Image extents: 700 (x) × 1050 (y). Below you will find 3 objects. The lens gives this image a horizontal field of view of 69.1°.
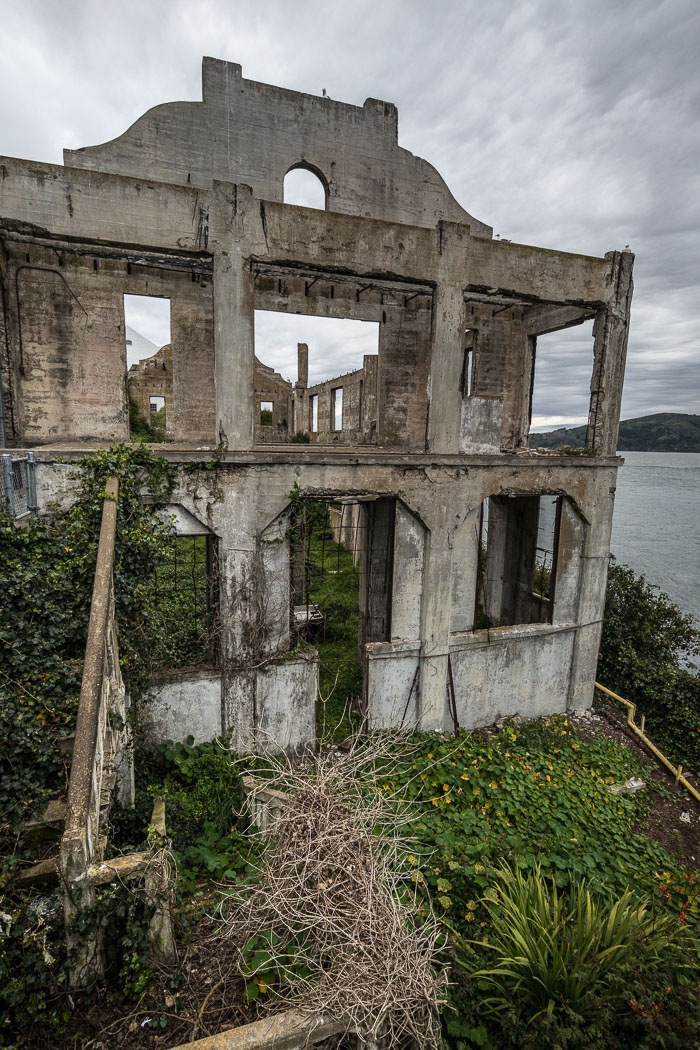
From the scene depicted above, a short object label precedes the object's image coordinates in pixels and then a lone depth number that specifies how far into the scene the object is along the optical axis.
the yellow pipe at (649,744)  9.25
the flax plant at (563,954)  3.80
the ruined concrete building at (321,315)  7.30
